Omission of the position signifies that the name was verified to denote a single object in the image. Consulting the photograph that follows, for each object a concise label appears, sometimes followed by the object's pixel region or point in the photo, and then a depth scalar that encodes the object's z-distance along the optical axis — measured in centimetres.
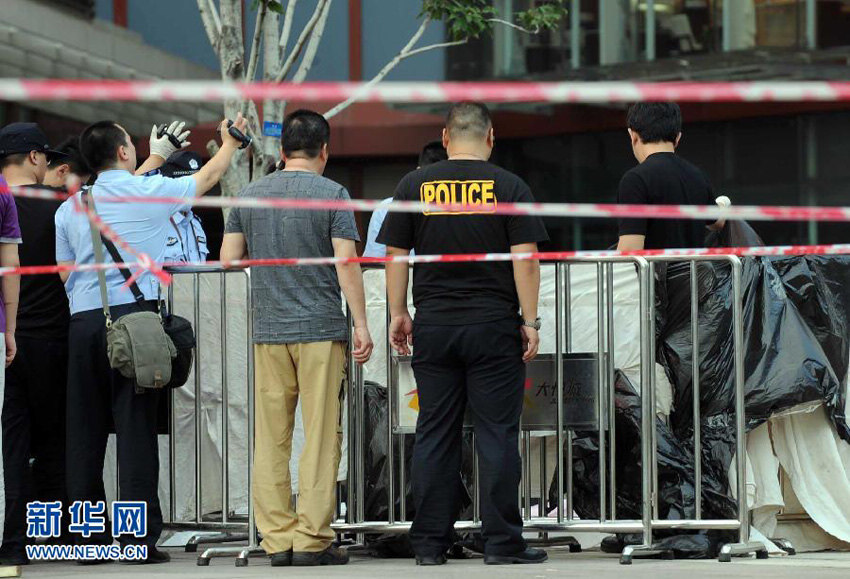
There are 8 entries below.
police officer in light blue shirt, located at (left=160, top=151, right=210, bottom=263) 1577
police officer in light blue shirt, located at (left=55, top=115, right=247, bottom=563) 1289
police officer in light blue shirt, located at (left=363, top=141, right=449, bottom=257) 1555
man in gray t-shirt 1258
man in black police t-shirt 1222
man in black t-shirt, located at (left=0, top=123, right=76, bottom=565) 1316
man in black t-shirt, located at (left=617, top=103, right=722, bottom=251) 1341
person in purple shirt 1180
